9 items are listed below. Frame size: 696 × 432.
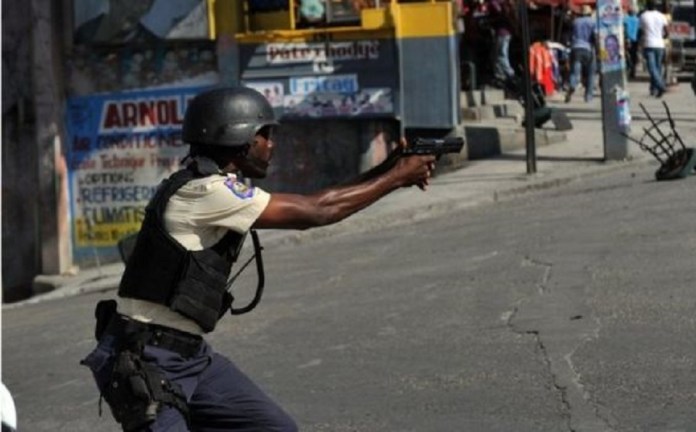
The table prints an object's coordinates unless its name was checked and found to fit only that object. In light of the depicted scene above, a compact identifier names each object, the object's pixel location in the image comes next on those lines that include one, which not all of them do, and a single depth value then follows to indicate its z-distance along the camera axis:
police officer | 5.16
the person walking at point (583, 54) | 22.95
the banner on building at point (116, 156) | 17.91
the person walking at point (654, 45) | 23.70
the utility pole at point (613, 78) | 16.56
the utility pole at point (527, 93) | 16.03
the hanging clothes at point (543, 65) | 22.17
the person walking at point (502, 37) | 21.19
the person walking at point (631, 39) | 27.00
